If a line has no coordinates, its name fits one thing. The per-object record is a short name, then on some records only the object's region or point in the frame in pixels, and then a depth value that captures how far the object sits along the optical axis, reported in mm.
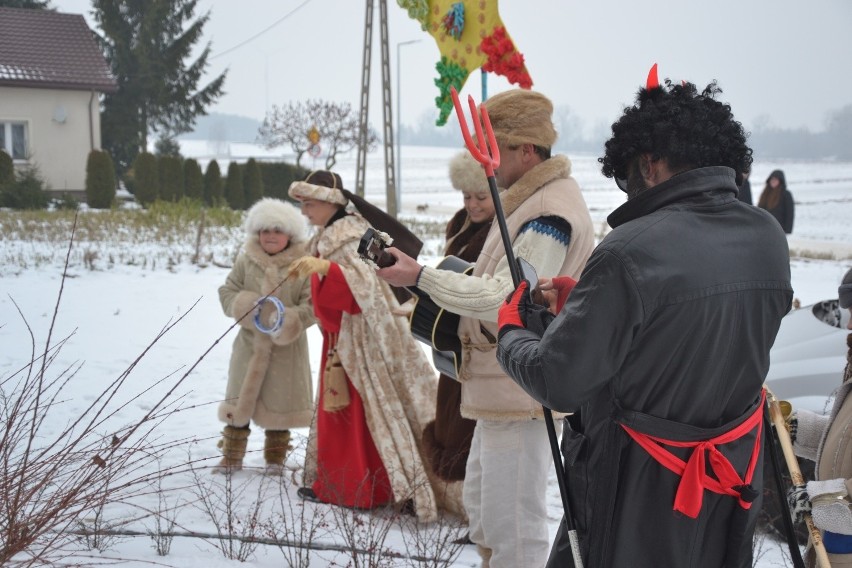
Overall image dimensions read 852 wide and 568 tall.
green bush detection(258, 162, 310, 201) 28484
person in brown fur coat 3553
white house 21078
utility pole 13258
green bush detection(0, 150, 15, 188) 17016
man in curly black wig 1751
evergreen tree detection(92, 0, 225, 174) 29969
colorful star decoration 3607
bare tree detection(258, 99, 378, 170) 31219
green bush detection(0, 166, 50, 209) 16625
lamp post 27372
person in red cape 4508
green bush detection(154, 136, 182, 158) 32969
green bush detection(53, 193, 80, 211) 17288
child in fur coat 4957
